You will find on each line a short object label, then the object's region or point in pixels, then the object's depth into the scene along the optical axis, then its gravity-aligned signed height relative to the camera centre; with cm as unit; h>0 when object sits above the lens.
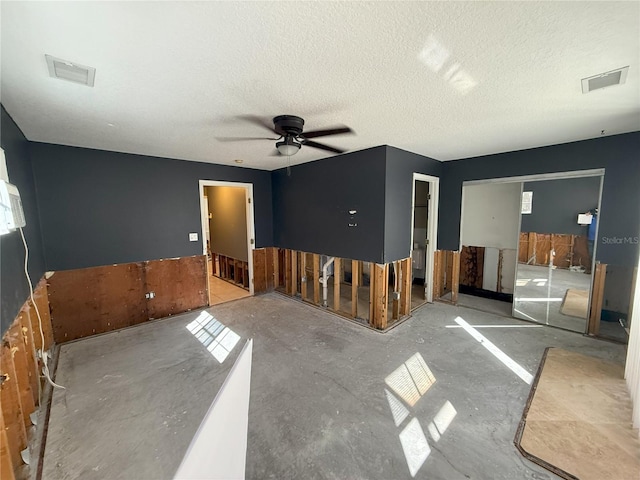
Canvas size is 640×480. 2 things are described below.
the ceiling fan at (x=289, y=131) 221 +80
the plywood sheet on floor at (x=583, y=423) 154 -154
